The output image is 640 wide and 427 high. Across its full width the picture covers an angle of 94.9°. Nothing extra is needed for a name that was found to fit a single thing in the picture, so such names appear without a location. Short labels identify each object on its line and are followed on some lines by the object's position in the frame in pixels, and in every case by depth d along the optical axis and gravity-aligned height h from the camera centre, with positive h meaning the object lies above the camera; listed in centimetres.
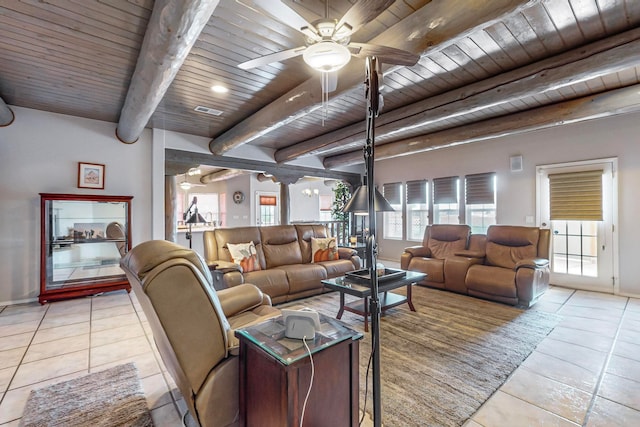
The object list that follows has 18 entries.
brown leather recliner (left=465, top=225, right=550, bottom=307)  366 -74
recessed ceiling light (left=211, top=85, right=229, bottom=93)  337 +145
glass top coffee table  305 -79
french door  436 -41
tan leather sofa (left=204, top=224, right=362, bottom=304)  359 -67
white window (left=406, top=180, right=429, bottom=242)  672 +10
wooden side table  110 -67
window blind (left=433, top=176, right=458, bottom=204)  615 +50
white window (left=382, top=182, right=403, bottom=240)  724 -5
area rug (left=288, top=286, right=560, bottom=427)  187 -121
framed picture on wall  432 +57
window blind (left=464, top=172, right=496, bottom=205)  562 +48
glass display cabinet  394 -43
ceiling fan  157 +107
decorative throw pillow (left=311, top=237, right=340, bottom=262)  458 -58
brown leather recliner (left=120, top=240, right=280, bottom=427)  127 -52
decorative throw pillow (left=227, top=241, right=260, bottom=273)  375 -55
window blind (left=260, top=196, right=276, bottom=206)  984 +43
